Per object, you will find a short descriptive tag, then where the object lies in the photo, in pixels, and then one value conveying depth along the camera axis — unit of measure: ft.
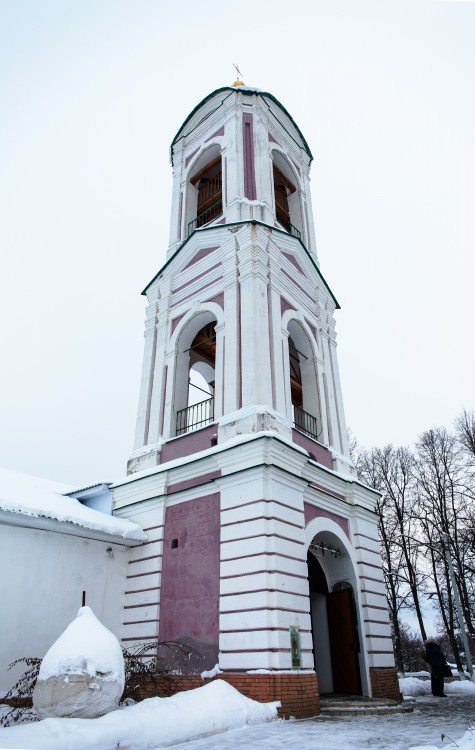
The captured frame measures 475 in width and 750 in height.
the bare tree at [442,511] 74.64
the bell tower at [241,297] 41.45
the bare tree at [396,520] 77.71
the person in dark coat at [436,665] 40.32
